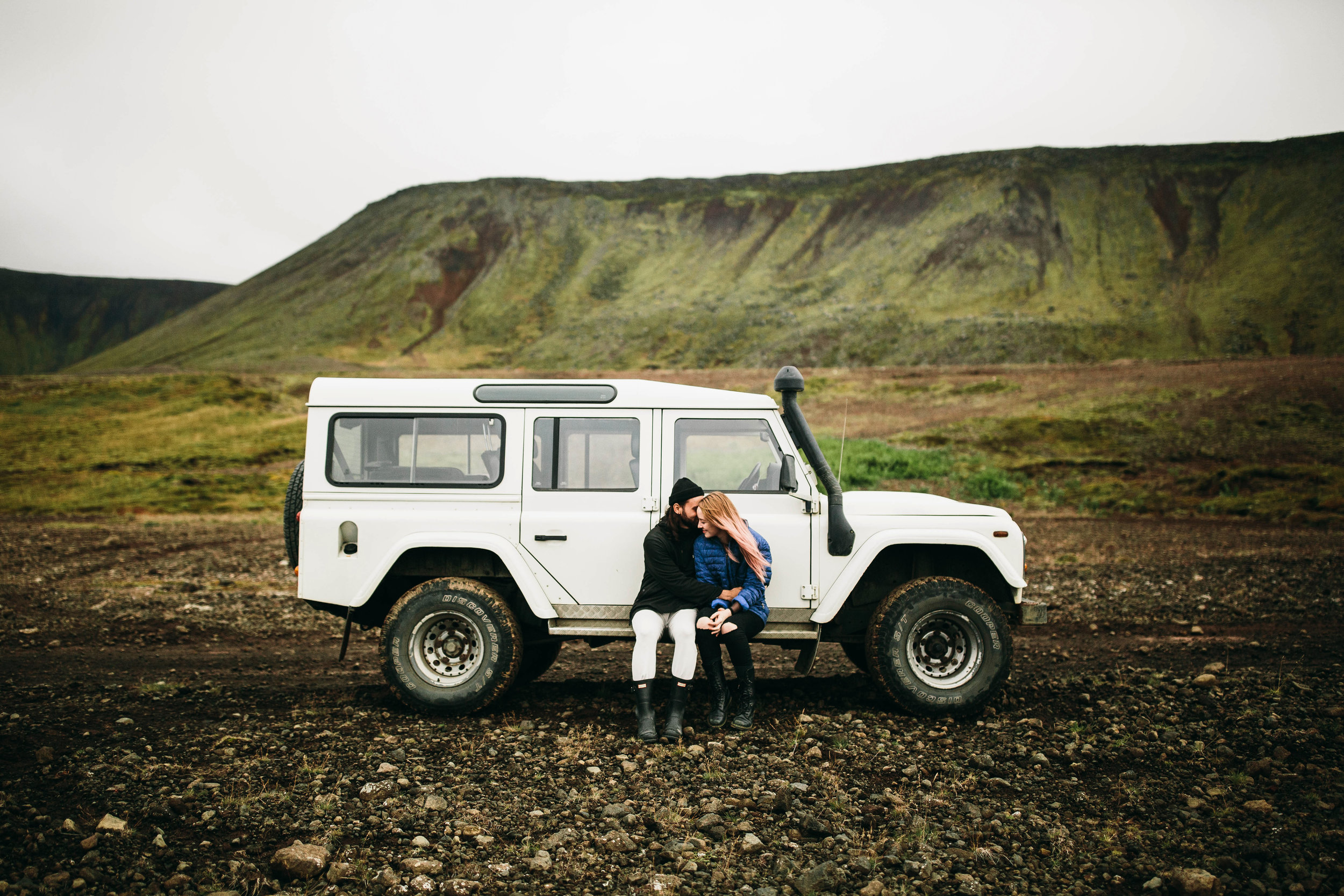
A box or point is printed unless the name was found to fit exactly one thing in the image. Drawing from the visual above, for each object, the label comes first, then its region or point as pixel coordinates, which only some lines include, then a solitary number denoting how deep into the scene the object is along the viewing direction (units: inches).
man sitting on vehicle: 221.1
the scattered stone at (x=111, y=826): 165.5
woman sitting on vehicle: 220.7
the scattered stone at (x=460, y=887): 149.1
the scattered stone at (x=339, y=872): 152.8
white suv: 233.8
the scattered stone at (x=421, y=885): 149.6
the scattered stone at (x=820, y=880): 153.2
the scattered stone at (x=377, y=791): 186.2
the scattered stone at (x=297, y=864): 154.2
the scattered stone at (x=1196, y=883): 148.9
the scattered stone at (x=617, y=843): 166.9
